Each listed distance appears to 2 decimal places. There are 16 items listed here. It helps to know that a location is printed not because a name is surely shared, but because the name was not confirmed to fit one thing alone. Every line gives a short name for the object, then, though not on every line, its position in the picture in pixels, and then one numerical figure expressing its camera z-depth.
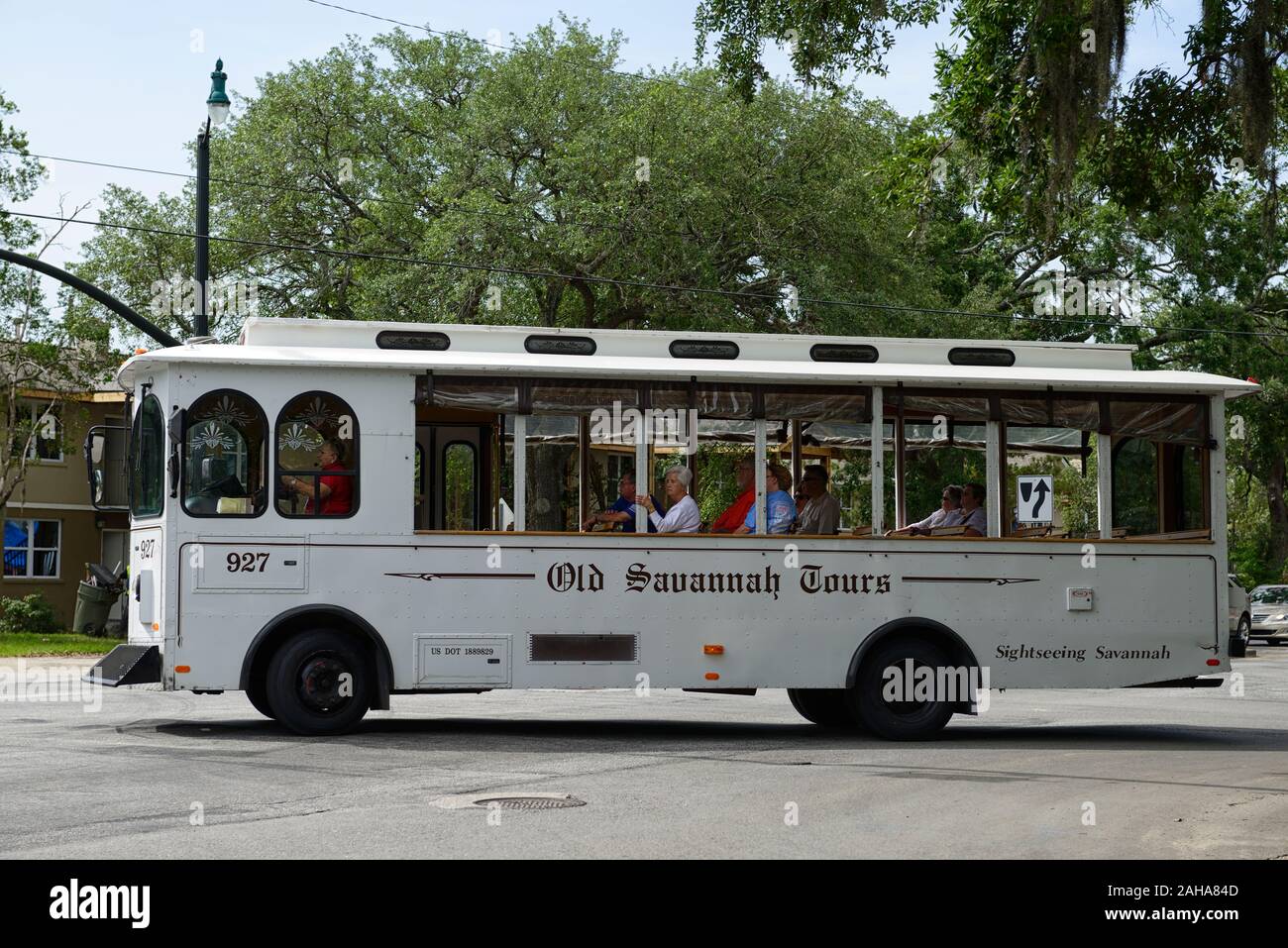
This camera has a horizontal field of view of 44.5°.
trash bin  27.38
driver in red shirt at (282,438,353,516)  13.34
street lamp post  22.20
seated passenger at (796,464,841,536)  14.17
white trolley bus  13.20
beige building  43.06
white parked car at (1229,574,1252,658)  14.50
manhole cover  9.59
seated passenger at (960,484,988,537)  14.30
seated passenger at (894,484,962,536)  14.38
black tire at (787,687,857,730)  15.30
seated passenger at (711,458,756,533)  14.12
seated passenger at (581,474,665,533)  13.97
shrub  35.41
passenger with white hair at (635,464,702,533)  13.91
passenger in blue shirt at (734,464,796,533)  14.09
